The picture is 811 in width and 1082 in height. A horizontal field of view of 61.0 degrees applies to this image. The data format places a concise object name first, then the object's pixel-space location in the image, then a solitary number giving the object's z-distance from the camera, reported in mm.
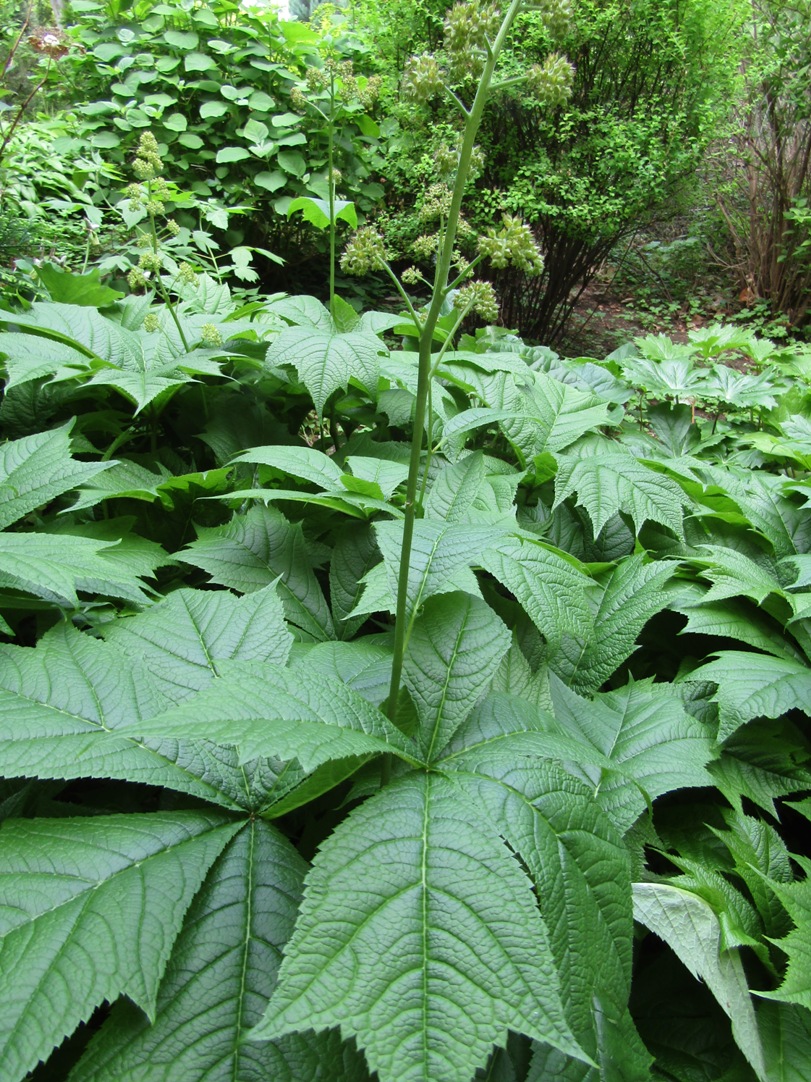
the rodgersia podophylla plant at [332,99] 1880
